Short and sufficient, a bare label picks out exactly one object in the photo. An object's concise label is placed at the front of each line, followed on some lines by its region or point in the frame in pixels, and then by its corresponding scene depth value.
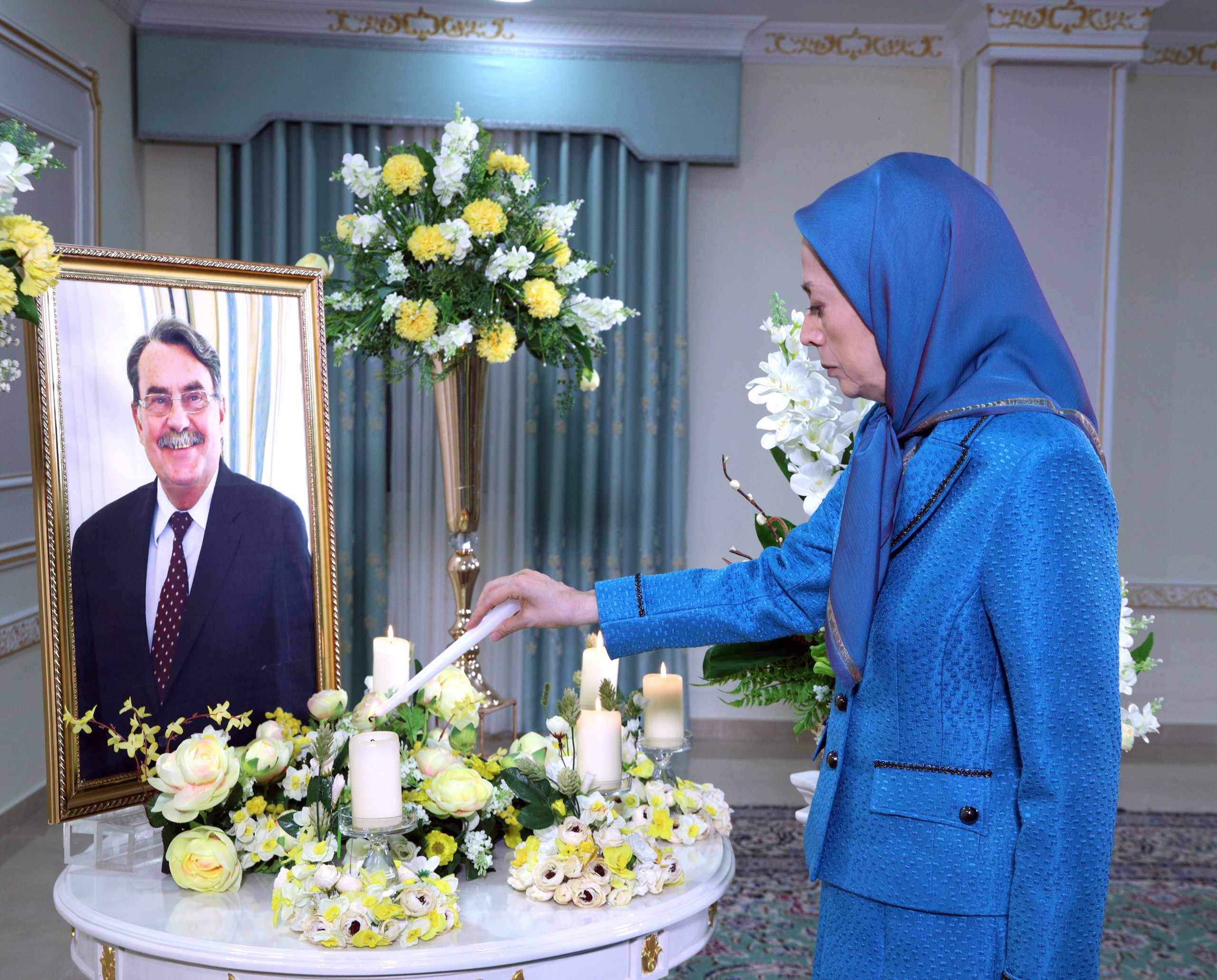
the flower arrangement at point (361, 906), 1.23
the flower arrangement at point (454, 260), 2.86
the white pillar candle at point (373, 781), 1.29
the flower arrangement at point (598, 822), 1.36
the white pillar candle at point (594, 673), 1.70
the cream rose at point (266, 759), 1.48
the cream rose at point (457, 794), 1.42
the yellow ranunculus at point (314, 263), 2.06
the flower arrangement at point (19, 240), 1.32
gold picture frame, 1.62
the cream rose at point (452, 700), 1.62
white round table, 1.21
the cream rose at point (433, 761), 1.48
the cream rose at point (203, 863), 1.37
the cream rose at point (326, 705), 1.54
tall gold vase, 3.06
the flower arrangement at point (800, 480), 1.58
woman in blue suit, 1.04
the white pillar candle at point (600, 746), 1.50
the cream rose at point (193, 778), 1.40
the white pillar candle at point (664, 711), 1.65
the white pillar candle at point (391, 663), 1.67
